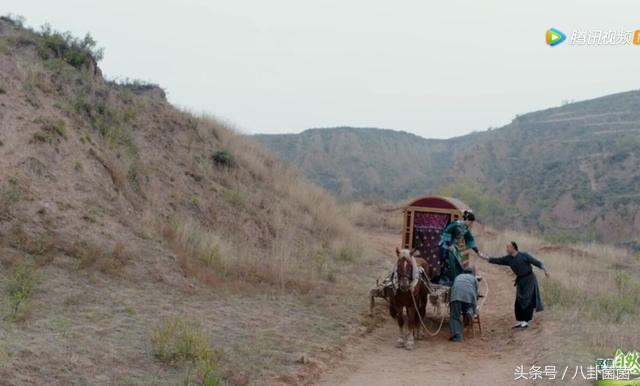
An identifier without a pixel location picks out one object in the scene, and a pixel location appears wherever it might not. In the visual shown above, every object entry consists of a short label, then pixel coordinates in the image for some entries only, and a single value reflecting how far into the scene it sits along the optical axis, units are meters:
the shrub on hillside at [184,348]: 6.68
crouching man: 9.44
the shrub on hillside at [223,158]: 18.55
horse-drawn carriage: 11.26
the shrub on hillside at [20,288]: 7.34
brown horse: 8.75
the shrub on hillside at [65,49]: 16.69
